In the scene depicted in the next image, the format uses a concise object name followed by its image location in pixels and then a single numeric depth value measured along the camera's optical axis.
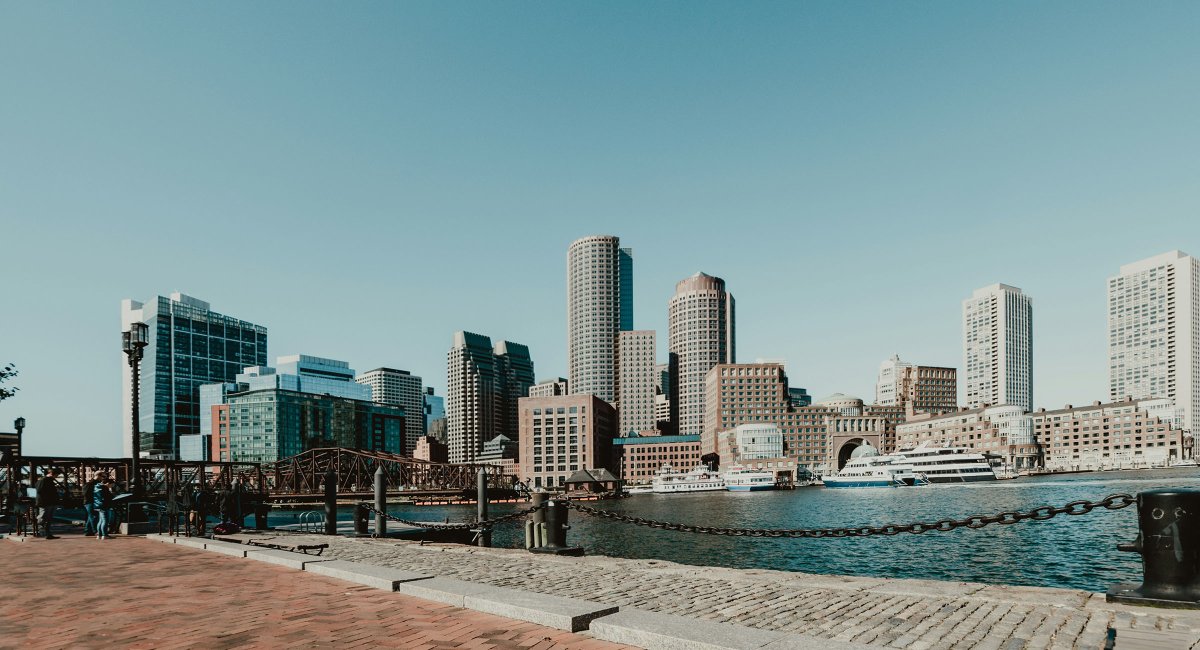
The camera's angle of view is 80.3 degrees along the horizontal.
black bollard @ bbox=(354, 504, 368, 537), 23.58
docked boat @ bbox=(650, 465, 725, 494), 152.38
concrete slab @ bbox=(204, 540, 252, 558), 15.69
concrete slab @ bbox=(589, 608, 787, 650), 6.34
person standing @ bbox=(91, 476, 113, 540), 20.91
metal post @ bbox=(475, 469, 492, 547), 28.28
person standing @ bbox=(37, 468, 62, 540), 21.34
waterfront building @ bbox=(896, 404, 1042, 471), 190.25
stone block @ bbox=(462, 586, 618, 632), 7.43
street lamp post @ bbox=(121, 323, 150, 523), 27.00
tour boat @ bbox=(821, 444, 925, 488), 139.12
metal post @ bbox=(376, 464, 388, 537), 24.39
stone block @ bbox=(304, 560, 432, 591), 10.31
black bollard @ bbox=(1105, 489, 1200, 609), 7.51
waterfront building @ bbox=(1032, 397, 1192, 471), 192.62
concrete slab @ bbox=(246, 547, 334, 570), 13.25
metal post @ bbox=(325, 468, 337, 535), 25.00
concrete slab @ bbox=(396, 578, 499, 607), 8.94
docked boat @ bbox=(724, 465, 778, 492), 151.50
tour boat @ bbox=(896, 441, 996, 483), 141.12
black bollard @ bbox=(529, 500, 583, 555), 15.41
